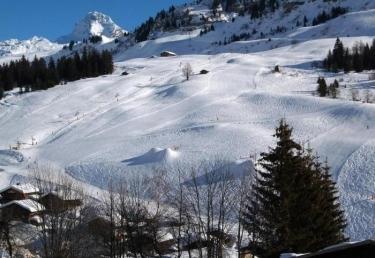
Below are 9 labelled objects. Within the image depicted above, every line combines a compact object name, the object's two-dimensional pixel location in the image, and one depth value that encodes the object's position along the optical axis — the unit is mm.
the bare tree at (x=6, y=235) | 37531
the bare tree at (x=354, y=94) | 84281
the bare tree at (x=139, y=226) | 33781
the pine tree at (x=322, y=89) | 86719
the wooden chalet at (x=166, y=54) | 176750
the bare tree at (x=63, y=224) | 31766
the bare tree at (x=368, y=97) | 82694
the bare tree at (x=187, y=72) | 110894
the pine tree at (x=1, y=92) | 111719
